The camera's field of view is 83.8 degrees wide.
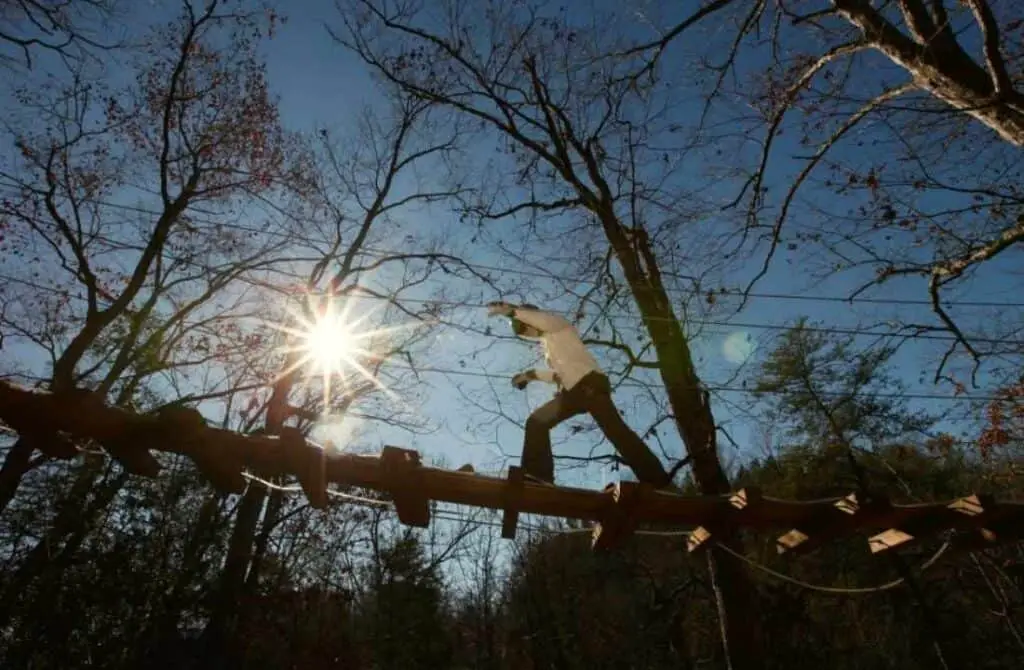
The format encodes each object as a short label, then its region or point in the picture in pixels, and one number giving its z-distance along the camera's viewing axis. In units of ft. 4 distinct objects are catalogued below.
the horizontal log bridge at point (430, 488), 13.29
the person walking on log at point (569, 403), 19.12
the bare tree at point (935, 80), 15.47
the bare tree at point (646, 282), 23.70
